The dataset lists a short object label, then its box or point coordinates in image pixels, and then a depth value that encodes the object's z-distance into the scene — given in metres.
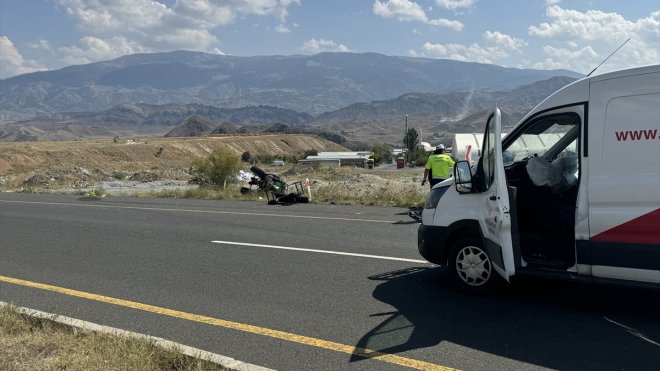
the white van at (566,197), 4.66
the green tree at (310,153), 114.66
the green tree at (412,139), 118.69
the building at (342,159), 89.32
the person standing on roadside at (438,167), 12.30
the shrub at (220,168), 28.94
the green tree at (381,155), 101.77
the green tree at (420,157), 85.44
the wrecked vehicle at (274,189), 16.23
